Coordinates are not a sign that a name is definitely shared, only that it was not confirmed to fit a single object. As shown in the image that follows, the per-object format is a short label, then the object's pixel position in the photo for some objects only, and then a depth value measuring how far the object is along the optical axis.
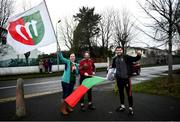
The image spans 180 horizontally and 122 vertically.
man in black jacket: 6.82
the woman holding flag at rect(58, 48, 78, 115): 6.96
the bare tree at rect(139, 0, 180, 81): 12.11
